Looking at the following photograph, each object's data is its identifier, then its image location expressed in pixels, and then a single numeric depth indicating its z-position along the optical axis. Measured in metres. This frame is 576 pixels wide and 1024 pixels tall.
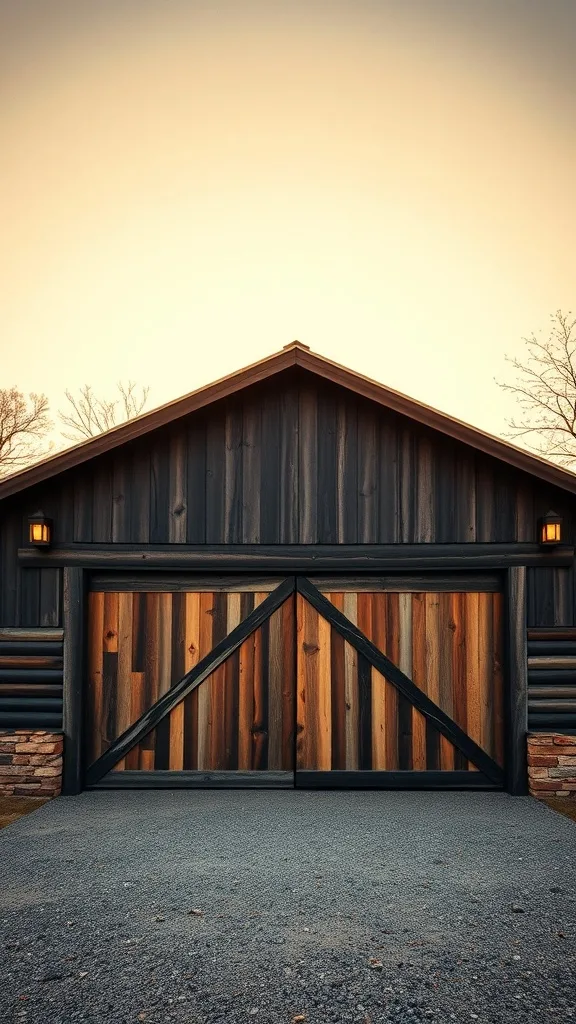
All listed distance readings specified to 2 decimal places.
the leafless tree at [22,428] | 18.75
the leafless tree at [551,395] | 16.48
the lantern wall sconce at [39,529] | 6.11
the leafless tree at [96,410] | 20.89
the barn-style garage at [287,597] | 6.21
